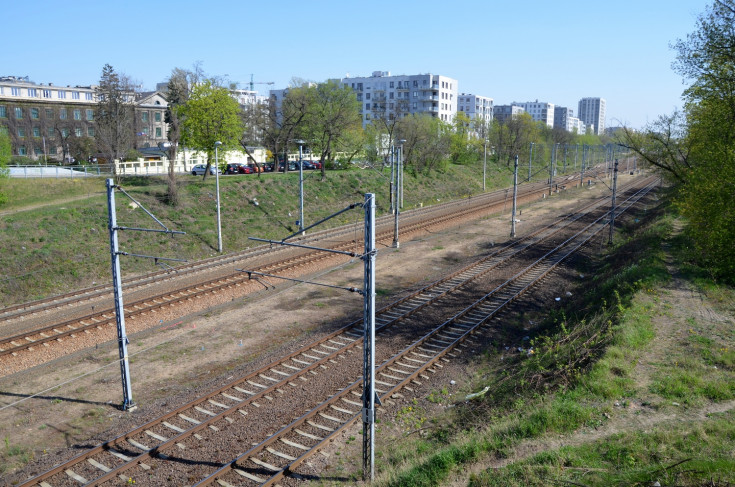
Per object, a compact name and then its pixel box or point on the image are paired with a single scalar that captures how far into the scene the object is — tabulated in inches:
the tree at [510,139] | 3597.4
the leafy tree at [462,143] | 3100.4
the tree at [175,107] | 1400.1
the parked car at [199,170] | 1963.5
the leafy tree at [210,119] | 1480.1
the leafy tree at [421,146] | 2502.5
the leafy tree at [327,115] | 2087.8
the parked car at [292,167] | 2478.1
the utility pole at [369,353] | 398.9
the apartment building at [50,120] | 2456.9
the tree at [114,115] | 1773.0
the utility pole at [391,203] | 1838.1
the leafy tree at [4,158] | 1293.1
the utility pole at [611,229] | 1339.8
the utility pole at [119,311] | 507.0
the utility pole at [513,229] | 1421.0
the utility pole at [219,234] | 1201.6
